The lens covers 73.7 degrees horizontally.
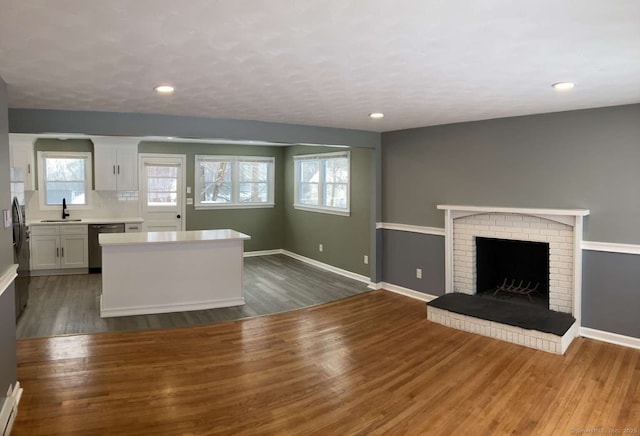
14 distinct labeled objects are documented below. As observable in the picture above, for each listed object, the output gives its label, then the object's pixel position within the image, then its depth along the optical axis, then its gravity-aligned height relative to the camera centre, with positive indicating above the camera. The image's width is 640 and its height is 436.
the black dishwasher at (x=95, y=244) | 6.82 -0.64
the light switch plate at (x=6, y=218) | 2.72 -0.09
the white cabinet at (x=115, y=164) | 7.01 +0.68
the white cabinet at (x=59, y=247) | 6.63 -0.66
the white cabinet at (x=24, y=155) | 6.52 +0.77
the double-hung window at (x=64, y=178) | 6.93 +0.44
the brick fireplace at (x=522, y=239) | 4.08 -0.44
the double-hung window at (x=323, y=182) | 6.92 +0.37
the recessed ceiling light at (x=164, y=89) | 3.06 +0.85
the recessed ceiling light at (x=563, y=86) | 2.98 +0.84
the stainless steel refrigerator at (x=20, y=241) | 4.50 -0.40
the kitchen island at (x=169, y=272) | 4.69 -0.78
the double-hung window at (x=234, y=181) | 8.02 +0.44
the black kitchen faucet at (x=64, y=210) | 6.97 -0.09
